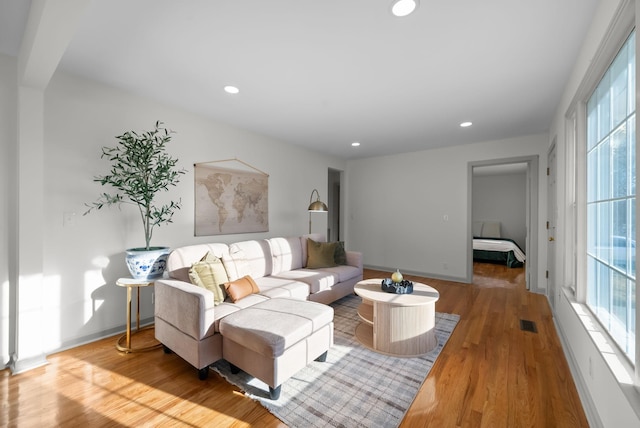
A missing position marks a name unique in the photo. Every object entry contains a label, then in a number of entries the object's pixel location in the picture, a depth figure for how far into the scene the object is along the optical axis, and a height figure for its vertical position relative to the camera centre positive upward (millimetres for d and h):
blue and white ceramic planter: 2344 -438
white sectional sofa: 1968 -758
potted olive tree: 2389 +274
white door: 3264 -53
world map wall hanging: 3344 +222
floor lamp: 3969 +119
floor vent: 2840 -1201
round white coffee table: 2334 -974
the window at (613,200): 1361 +108
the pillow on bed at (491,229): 7717 -375
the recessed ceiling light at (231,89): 2584 +1238
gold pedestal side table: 2318 -869
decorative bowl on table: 2590 -706
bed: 5973 -829
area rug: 1610 -1221
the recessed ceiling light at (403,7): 1507 +1218
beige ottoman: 1739 -870
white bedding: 5996 -692
